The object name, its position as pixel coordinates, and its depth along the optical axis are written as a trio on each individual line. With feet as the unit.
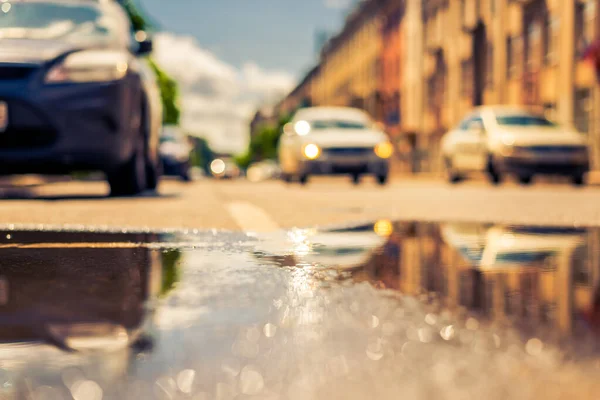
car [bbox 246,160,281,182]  228.63
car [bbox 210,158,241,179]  217.21
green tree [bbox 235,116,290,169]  433.48
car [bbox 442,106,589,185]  60.90
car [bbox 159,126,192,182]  86.58
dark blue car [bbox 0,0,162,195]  30.53
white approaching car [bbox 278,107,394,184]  60.03
